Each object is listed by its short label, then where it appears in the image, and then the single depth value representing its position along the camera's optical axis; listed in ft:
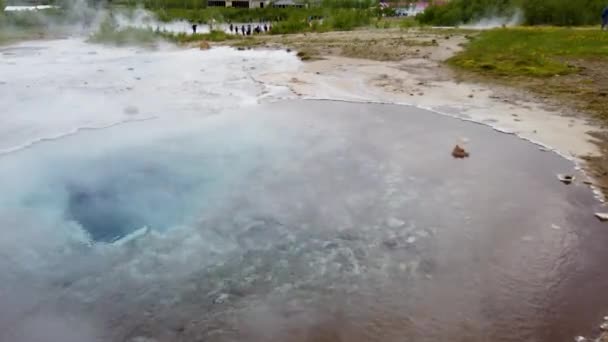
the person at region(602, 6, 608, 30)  62.97
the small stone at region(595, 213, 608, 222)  17.76
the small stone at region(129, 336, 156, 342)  12.24
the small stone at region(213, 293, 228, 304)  13.65
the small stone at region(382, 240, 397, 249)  16.48
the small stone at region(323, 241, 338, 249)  16.38
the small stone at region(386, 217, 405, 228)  17.81
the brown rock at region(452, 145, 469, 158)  24.38
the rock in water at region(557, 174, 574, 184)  21.02
